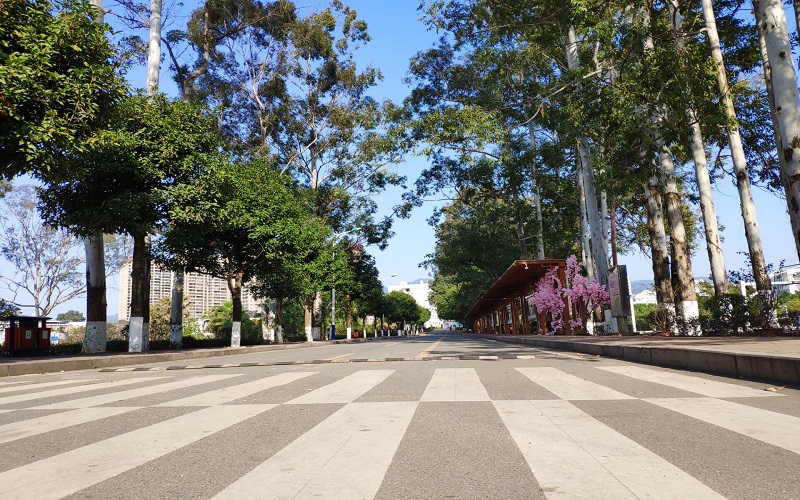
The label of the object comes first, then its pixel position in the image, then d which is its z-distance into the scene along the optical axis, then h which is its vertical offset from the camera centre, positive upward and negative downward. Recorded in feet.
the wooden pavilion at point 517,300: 81.56 +4.24
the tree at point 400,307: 272.88 +8.15
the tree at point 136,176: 55.26 +17.98
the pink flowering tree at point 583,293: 73.31 +2.47
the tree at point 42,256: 116.47 +19.52
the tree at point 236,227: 60.08 +13.94
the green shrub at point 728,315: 44.55 -1.14
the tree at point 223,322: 159.02 +2.86
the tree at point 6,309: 79.30 +5.30
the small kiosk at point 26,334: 64.13 +0.86
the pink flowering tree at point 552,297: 83.01 +2.52
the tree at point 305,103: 106.93 +49.61
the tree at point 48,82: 31.83 +17.56
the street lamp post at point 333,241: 115.57 +18.93
